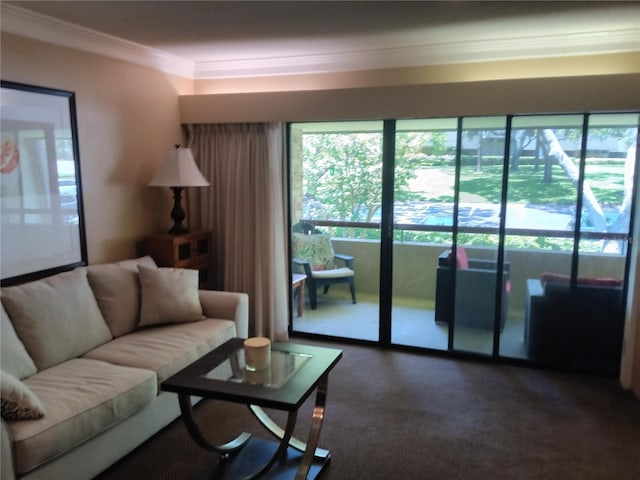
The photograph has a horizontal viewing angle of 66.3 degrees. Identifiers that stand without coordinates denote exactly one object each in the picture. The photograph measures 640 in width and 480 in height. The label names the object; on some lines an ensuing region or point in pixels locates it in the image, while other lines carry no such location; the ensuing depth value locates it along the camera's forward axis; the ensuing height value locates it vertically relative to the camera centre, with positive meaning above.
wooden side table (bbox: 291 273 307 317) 4.59 -0.94
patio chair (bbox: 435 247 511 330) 3.97 -0.86
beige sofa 2.15 -0.98
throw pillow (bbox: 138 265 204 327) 3.34 -0.77
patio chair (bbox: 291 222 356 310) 4.45 -0.69
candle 2.51 -0.86
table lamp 3.81 +0.11
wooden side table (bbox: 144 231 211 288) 3.91 -0.52
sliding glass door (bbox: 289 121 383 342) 4.22 -0.23
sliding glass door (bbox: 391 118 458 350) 3.96 -0.32
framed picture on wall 2.87 +0.00
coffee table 2.23 -0.93
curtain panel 4.28 -0.22
